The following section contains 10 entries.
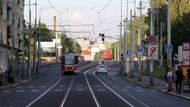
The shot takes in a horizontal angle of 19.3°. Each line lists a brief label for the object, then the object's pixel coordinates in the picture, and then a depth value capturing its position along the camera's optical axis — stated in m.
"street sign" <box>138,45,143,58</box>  61.66
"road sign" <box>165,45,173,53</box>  42.97
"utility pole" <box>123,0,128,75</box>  89.21
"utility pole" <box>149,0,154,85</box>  50.04
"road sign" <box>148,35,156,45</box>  48.55
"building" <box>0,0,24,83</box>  76.69
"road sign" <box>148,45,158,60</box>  49.00
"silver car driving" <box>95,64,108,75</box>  98.94
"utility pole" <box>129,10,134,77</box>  76.48
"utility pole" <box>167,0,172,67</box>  43.63
